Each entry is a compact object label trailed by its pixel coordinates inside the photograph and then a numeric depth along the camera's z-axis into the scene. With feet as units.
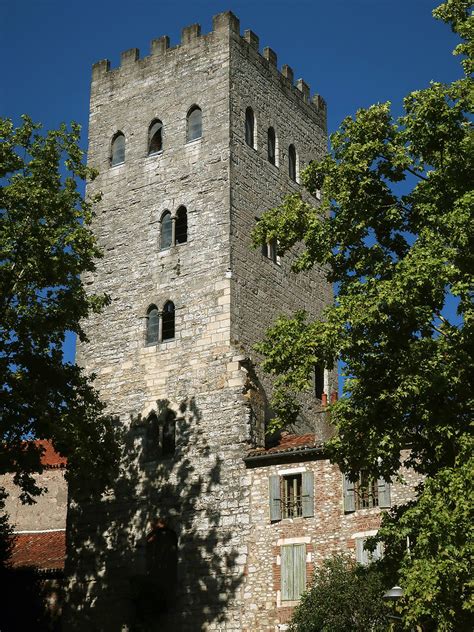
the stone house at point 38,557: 96.48
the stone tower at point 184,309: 88.53
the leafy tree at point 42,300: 72.90
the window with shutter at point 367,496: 79.66
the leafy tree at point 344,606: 72.49
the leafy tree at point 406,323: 52.29
